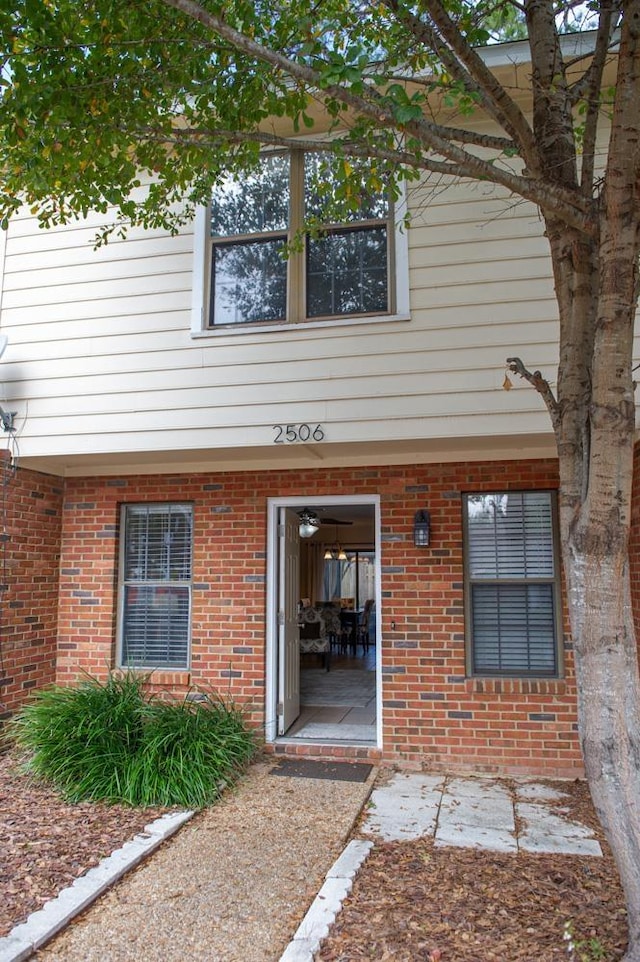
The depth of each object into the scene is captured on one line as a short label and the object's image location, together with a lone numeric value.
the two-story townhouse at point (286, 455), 5.19
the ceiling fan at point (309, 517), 9.51
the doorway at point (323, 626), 6.22
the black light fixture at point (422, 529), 5.78
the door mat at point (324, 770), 5.49
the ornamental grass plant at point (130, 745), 4.82
